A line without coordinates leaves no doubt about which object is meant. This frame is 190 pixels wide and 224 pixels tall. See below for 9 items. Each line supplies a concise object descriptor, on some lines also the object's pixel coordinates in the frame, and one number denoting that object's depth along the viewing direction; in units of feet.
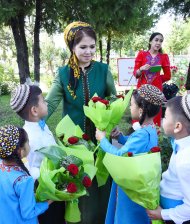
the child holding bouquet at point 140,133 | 6.58
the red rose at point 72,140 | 6.43
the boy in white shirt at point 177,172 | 5.17
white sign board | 26.20
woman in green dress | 8.29
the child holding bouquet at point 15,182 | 5.63
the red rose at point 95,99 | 6.85
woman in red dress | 16.83
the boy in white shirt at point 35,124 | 6.81
